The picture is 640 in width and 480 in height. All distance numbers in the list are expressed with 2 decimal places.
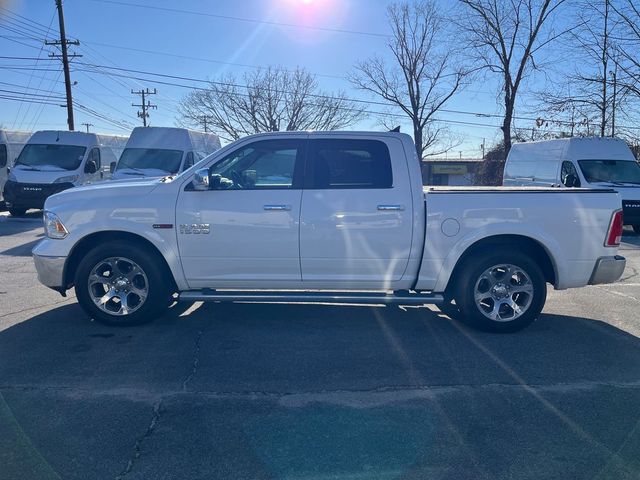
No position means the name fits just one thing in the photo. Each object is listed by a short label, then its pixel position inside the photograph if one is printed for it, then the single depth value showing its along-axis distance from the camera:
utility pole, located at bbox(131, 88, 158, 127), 65.62
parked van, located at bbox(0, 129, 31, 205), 17.70
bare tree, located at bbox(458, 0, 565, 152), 25.28
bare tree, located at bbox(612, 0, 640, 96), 18.39
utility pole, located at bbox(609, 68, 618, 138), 19.84
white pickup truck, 5.11
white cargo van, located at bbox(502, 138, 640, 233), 13.52
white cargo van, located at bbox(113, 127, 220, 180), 14.66
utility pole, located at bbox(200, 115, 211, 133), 40.05
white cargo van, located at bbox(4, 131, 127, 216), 15.04
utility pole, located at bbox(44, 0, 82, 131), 28.75
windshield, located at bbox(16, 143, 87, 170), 15.71
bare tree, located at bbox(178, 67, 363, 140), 38.56
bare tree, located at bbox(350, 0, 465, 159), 36.22
